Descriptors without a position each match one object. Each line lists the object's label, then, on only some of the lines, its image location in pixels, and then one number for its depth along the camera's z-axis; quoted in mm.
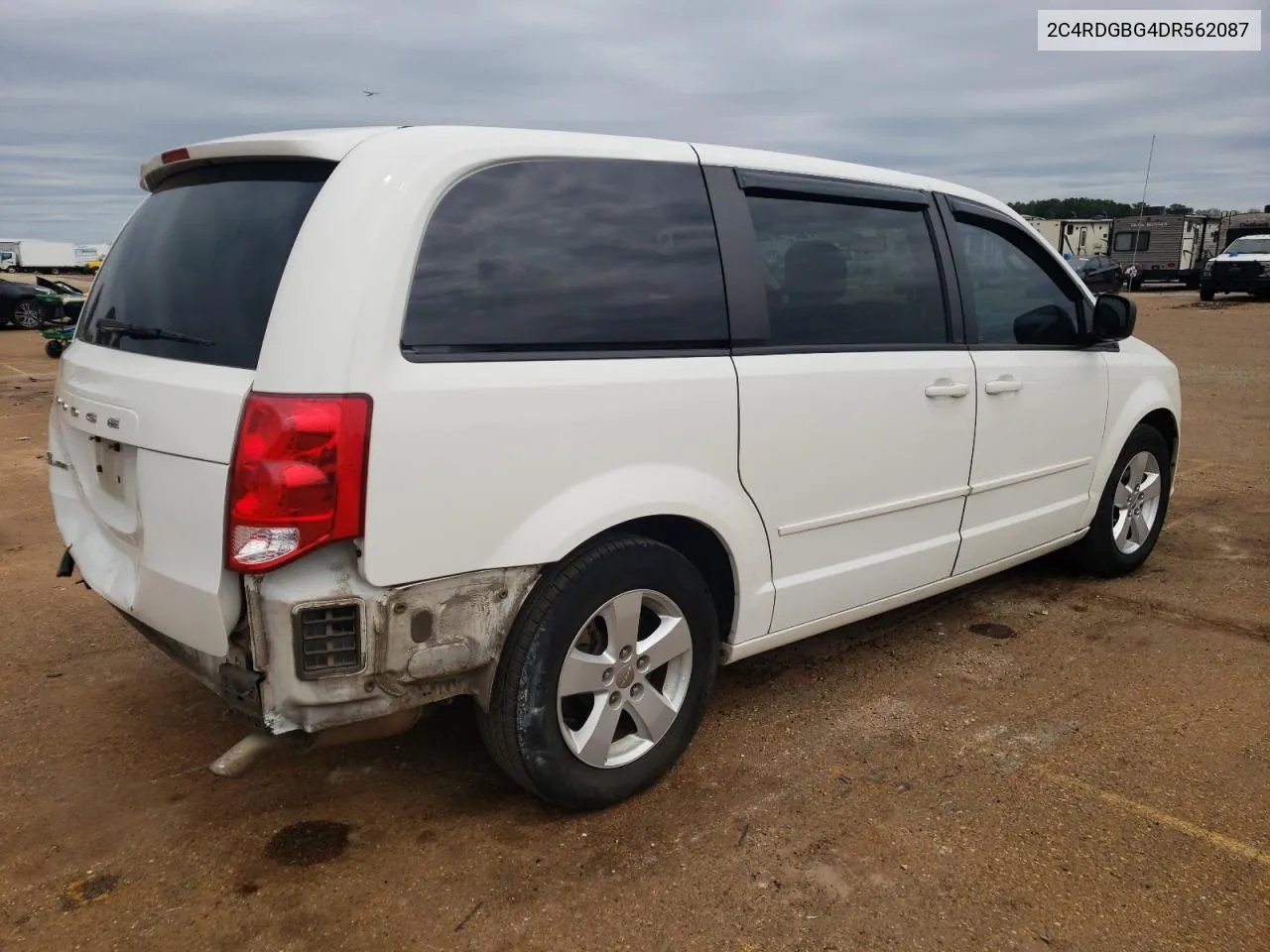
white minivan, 2279
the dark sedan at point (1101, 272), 16266
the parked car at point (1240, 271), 25031
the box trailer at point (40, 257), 73188
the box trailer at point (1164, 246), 32594
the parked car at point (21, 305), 21125
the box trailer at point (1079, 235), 35281
